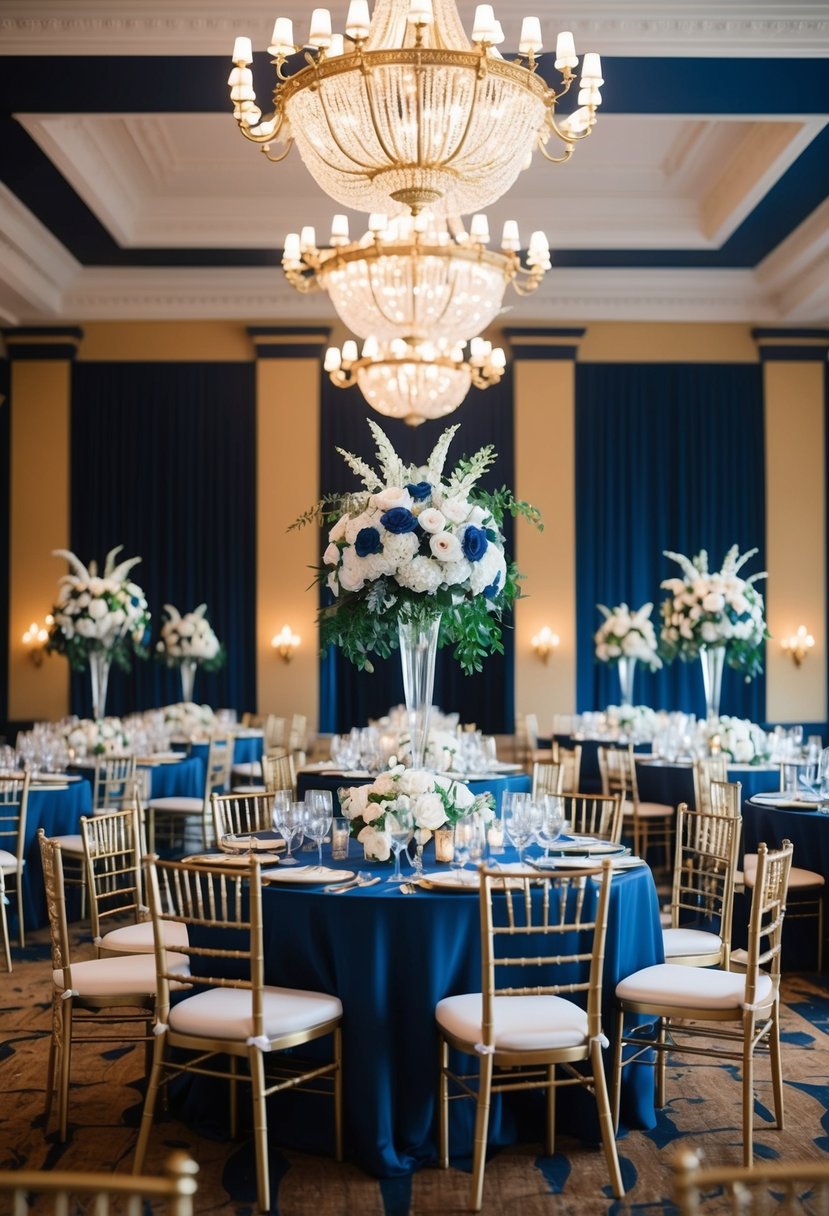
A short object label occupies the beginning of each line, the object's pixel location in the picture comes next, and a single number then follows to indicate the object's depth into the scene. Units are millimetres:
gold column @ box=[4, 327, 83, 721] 14148
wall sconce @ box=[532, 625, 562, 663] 14016
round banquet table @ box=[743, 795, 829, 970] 6652
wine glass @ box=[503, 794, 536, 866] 4500
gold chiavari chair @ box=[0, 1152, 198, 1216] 1784
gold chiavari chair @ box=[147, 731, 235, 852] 9258
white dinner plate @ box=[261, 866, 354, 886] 4305
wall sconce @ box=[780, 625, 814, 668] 14086
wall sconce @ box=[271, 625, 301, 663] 14031
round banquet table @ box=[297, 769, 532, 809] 7969
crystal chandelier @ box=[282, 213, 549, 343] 7637
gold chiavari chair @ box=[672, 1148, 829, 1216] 1771
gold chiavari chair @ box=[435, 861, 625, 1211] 3750
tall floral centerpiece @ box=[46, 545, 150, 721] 9977
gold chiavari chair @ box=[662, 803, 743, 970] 4895
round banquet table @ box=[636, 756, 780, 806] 8742
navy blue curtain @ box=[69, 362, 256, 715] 14367
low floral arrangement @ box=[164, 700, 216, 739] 11742
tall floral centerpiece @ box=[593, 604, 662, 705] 12258
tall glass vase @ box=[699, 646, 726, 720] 9938
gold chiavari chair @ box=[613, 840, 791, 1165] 4090
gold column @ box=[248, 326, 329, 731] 14086
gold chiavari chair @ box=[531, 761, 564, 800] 6727
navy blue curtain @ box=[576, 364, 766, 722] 14367
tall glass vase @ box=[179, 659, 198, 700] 12805
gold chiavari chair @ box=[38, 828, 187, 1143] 4246
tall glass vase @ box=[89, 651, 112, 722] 10018
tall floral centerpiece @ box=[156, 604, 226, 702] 12891
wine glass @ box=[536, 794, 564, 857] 4555
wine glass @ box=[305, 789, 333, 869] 4660
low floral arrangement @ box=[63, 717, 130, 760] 9398
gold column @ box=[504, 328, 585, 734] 14047
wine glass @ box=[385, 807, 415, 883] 4520
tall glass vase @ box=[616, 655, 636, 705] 12211
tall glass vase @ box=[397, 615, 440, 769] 5508
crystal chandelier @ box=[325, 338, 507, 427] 9031
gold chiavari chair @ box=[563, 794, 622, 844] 5426
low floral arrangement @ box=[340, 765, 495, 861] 4668
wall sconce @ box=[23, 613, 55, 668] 14008
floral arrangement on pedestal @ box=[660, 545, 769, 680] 9859
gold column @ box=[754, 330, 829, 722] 14227
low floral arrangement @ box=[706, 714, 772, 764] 9104
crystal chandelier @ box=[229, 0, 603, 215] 5359
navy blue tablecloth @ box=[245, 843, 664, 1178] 4051
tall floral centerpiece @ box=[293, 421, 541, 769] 5121
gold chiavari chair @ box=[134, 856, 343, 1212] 3781
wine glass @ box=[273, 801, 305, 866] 4656
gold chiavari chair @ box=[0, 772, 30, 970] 6902
